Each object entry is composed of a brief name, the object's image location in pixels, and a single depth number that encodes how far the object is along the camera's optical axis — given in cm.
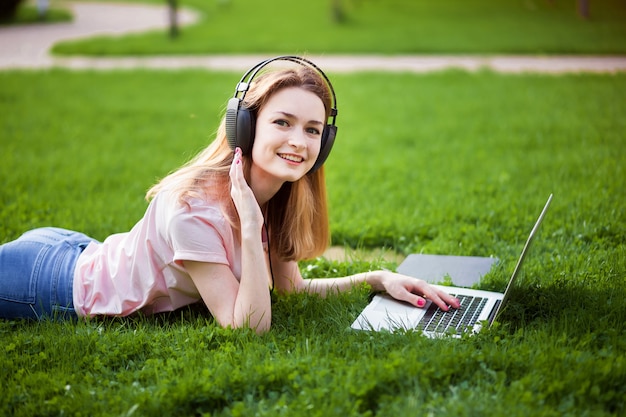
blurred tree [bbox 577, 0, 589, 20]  1662
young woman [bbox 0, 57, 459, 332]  331
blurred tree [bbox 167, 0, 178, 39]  1501
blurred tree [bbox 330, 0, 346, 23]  1698
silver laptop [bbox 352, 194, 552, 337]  341
